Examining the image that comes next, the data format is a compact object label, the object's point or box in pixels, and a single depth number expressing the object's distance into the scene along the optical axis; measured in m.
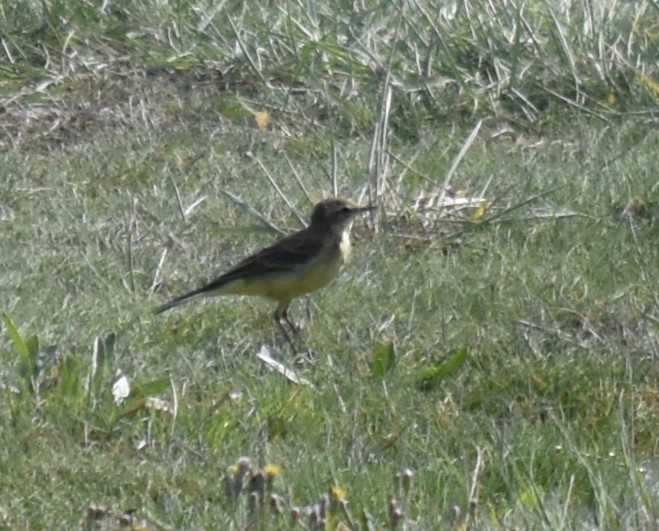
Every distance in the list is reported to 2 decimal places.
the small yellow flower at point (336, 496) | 8.36
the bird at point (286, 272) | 14.46
